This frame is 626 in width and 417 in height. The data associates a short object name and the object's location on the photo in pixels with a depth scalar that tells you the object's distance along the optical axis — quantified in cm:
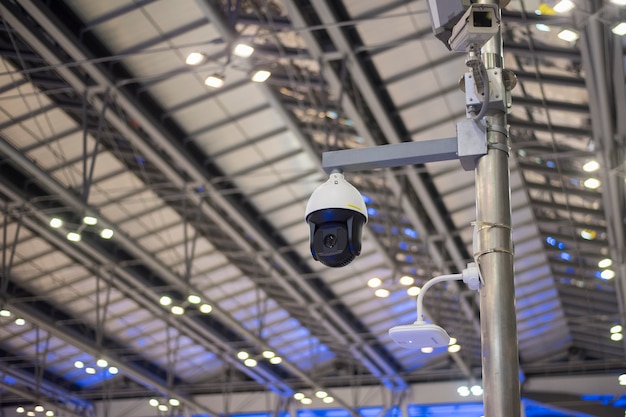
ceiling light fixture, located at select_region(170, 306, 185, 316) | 2998
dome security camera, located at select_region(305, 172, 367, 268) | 471
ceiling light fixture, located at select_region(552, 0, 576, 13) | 1662
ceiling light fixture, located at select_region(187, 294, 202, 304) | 2898
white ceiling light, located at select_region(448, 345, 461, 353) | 3634
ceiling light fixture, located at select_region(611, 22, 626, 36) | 1730
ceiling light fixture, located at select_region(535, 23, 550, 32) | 2118
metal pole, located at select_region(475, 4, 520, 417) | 416
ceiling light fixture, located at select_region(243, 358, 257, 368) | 3738
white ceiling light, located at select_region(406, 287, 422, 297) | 2709
